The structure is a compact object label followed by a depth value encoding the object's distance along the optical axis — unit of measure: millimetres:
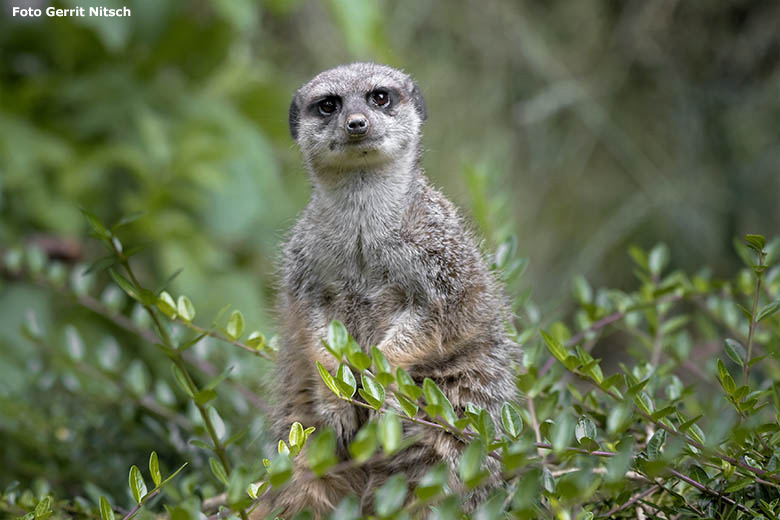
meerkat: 2602
